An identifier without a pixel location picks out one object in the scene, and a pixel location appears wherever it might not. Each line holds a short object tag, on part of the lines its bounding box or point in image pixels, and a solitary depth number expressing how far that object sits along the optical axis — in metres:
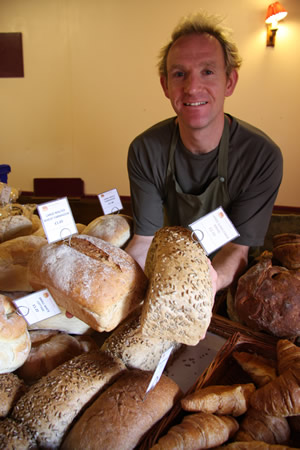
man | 1.65
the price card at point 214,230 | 0.95
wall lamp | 3.79
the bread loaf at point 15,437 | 0.81
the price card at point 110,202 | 1.72
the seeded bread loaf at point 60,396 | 0.87
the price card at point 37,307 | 0.91
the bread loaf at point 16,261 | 1.26
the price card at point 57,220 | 0.92
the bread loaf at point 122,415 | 0.82
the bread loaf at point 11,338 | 0.91
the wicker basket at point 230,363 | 1.01
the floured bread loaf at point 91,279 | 0.89
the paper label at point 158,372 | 0.91
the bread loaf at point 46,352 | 1.08
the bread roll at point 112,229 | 1.57
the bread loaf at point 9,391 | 0.93
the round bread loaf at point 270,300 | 1.25
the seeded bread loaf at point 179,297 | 0.85
